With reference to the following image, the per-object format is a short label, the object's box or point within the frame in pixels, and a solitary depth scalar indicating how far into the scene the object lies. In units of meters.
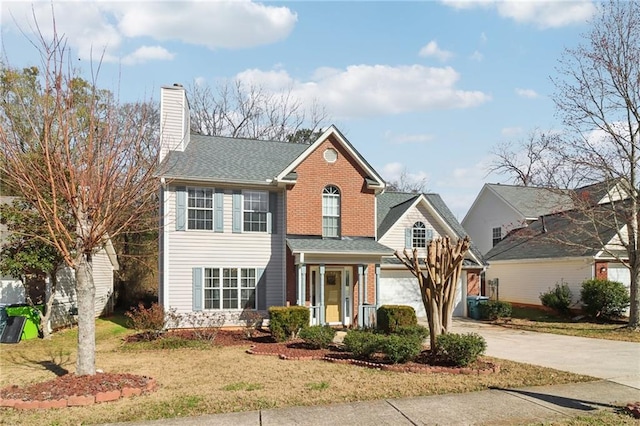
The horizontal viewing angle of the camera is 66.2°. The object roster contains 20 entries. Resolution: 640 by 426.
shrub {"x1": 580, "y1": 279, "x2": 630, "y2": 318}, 21.11
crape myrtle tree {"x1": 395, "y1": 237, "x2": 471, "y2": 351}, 11.70
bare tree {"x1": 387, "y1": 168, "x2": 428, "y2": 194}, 52.78
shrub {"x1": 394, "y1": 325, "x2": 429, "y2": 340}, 12.27
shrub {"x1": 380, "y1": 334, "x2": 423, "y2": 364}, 10.69
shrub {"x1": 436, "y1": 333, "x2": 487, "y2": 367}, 10.45
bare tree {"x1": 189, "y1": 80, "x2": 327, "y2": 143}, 38.19
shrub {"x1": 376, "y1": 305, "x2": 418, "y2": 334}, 15.66
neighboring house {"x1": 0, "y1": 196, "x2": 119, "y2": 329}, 18.06
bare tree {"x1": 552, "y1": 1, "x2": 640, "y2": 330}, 18.66
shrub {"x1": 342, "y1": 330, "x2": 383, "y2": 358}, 11.38
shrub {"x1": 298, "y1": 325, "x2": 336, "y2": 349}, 13.34
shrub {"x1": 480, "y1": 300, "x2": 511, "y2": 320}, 22.28
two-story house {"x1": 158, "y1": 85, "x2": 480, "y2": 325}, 17.58
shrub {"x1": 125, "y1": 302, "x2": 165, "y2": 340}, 15.81
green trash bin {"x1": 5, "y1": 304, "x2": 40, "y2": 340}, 16.47
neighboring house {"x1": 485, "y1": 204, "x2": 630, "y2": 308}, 22.63
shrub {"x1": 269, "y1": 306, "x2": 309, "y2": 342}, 14.98
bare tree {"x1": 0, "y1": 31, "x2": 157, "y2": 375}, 8.59
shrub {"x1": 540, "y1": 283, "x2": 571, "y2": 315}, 23.03
